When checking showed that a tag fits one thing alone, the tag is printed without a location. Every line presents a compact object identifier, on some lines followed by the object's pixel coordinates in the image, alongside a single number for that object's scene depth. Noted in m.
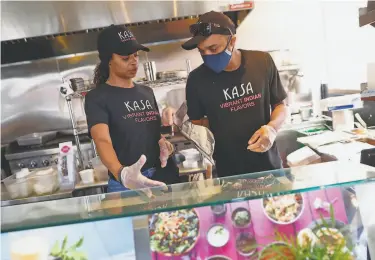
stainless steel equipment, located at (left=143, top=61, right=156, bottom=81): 4.02
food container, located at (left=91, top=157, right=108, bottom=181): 3.10
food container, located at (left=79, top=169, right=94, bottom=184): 3.01
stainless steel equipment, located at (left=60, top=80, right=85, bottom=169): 3.71
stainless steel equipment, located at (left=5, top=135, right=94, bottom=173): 4.01
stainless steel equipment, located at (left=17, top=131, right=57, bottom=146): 4.18
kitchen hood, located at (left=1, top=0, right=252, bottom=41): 3.54
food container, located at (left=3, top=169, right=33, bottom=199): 2.88
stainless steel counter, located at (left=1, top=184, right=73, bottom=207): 2.86
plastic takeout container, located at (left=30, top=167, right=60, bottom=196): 2.92
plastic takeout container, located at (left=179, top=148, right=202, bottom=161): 3.25
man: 1.94
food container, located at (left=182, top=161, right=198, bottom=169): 3.15
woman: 1.95
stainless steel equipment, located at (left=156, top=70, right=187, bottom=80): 4.02
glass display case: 1.15
